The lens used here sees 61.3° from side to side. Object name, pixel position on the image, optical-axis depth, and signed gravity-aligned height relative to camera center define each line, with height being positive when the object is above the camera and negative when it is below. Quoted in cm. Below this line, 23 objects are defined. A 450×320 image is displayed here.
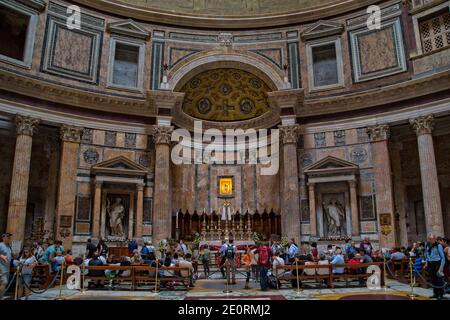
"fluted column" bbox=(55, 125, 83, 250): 1822 +247
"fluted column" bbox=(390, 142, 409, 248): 2061 +226
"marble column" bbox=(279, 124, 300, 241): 1962 +244
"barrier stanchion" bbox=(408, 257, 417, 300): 924 -154
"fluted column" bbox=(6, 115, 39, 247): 1712 +258
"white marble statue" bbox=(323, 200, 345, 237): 1977 +77
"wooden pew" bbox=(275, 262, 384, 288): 1100 -122
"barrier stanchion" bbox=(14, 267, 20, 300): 886 -98
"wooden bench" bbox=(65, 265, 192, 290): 1098 -124
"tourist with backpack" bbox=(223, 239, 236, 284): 1191 -78
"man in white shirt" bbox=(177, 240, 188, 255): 1546 -59
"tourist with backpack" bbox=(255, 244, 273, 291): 1114 -89
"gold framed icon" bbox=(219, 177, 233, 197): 2403 +292
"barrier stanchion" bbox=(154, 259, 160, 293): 1091 -158
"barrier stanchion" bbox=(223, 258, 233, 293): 1062 -158
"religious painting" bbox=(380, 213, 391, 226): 1838 +66
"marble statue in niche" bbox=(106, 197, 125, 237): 1970 +85
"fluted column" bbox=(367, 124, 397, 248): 1831 +264
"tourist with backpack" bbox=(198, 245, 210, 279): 1479 -99
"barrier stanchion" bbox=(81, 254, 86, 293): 1081 -113
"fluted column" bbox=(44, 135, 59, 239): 1942 +256
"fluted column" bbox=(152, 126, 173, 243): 1945 +241
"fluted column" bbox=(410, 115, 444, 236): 1753 +269
